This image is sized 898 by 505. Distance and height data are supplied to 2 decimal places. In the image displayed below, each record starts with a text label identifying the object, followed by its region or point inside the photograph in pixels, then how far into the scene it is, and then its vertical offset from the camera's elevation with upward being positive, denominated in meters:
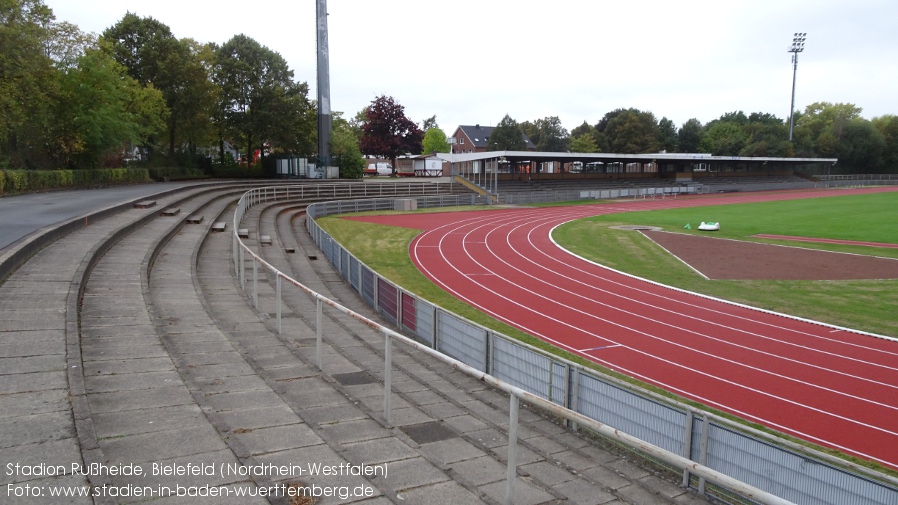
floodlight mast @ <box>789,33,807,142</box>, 104.62 +22.66
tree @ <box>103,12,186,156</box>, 47.31 +9.59
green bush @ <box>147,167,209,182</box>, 43.59 -0.10
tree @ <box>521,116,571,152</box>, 121.44 +8.59
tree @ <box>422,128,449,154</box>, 121.69 +6.72
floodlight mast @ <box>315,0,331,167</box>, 52.94 +7.65
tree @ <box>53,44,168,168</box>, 35.09 +3.58
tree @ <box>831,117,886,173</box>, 104.19 +5.30
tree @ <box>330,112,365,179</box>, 60.59 +1.43
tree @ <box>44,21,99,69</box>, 37.00 +8.16
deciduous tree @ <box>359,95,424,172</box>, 81.81 +6.21
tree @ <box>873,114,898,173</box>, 104.81 +5.34
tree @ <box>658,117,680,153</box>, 110.69 +7.33
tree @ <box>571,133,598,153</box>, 106.50 +5.48
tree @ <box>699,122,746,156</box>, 107.19 +6.62
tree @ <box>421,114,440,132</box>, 142.89 +12.43
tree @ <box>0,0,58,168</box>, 28.25 +4.50
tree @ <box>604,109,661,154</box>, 102.12 +7.32
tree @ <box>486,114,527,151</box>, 106.12 +6.87
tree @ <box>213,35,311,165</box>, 56.56 +7.41
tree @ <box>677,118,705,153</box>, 112.19 +7.44
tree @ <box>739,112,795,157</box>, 101.69 +6.22
